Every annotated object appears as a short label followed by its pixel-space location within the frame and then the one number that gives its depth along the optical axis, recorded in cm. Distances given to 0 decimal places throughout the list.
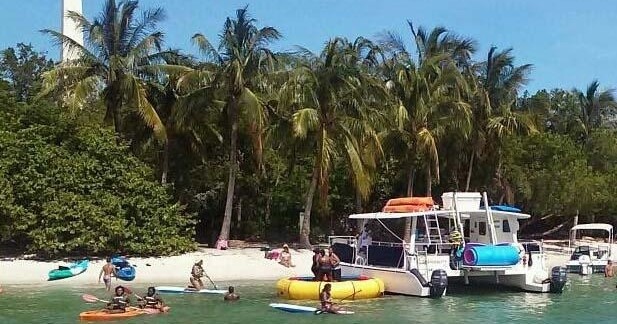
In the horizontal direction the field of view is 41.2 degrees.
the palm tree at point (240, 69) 3725
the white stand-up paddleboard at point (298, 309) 2359
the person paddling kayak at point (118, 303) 2262
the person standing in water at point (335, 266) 2705
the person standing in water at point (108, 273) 2961
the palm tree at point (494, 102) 4762
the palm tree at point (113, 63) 3772
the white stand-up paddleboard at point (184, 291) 2859
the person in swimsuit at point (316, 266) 2703
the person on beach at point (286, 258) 3659
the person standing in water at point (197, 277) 2892
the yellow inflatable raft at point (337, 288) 2611
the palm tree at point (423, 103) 4256
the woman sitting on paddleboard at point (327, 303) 2331
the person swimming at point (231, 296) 2642
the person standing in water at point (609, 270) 3775
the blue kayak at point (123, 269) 3200
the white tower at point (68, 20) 6028
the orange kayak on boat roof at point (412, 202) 2911
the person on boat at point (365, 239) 2943
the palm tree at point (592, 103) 6194
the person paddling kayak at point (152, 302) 2347
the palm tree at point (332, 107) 3862
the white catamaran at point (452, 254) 2727
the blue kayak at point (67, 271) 3184
